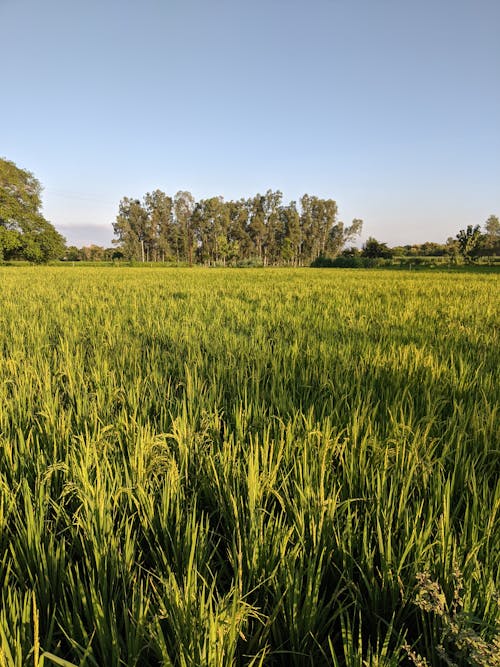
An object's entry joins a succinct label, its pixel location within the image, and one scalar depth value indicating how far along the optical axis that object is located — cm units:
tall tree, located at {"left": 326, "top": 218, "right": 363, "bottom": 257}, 10106
